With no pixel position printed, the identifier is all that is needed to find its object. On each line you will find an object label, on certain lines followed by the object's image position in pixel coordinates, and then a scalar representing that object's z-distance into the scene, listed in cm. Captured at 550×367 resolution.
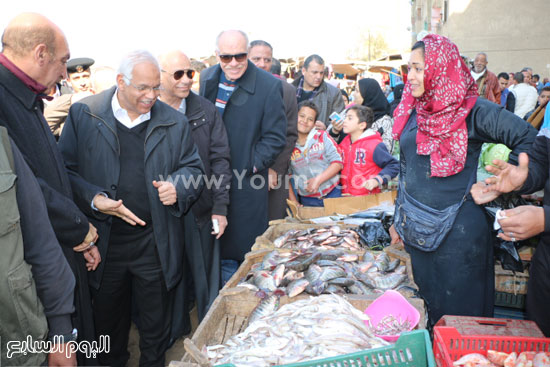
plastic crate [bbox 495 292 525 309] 330
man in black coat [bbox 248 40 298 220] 472
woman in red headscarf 279
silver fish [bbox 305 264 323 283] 277
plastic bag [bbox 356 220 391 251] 359
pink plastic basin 227
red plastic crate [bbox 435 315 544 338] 218
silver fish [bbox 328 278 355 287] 268
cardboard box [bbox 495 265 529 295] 326
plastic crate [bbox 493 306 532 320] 336
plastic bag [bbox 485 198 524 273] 284
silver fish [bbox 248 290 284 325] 243
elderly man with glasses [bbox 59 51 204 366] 302
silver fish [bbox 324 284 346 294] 259
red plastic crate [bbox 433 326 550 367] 203
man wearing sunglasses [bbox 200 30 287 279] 409
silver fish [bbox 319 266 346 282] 273
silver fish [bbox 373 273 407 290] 276
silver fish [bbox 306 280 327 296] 259
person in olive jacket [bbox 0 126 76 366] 159
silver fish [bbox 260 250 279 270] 302
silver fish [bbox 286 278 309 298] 259
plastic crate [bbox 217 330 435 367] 166
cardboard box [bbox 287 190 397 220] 454
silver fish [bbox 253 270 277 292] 272
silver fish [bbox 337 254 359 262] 315
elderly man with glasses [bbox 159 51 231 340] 360
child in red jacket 481
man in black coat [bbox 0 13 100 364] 213
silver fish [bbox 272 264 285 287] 275
